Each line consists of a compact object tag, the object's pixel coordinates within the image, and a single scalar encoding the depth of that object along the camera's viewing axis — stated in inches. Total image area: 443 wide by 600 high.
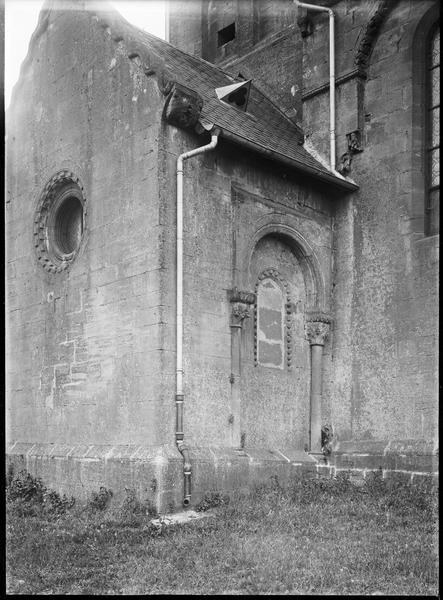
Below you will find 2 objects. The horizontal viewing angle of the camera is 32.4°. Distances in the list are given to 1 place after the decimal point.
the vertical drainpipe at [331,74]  580.4
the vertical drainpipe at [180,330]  433.4
